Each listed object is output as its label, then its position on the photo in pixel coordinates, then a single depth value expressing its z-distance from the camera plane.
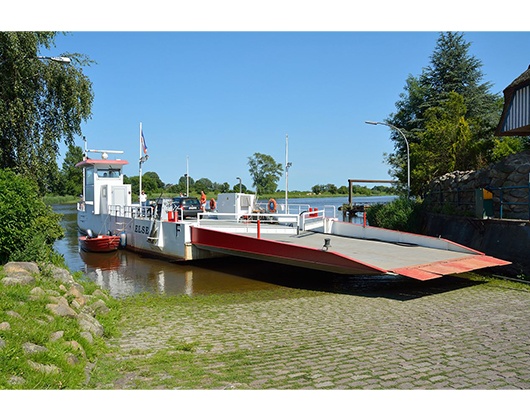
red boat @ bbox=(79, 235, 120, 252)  24.23
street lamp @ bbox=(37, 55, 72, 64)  14.19
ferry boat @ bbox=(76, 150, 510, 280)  12.77
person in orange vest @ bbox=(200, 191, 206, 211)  26.04
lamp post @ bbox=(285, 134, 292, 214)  23.71
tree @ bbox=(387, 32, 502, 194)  27.64
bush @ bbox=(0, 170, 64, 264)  11.20
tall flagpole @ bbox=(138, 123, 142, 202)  26.91
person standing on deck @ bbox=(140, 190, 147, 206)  28.05
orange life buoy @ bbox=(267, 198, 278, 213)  22.44
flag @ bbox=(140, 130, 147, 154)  27.33
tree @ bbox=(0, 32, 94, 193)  15.78
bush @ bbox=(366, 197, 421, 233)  22.55
